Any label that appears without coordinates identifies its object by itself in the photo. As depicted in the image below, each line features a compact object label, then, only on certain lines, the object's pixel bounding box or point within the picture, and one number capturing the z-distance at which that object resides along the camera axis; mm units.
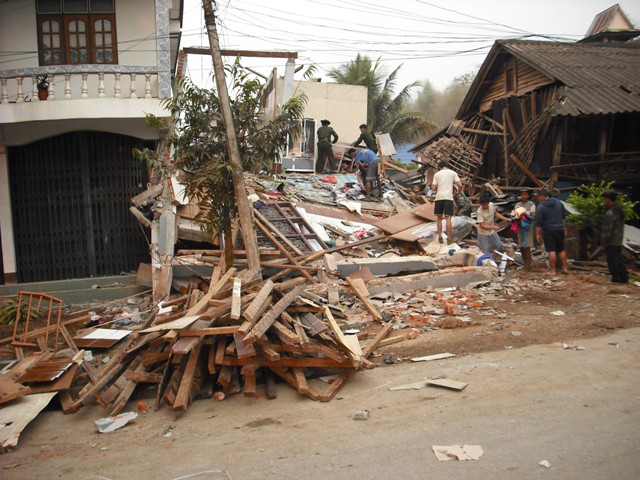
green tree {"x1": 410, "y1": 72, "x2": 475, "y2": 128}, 47125
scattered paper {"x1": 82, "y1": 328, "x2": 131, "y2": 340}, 7805
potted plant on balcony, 10695
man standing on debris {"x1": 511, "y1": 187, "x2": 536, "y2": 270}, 10562
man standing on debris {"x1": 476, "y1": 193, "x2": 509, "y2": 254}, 10814
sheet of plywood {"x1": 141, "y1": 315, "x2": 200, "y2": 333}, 5472
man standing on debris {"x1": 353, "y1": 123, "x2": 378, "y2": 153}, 17266
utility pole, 7871
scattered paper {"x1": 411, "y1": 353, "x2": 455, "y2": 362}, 6430
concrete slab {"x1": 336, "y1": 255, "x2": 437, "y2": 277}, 9969
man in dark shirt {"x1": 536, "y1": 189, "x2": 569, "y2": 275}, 9672
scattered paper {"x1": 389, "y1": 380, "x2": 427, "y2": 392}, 5592
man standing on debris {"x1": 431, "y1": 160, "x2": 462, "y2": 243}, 11195
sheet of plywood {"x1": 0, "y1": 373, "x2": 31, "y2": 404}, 5387
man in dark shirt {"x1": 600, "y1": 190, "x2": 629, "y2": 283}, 9070
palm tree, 30344
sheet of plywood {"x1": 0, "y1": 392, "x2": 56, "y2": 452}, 4947
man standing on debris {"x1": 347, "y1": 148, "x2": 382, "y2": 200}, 15180
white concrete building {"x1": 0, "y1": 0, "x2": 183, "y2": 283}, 10875
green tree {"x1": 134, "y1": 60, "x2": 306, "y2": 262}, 7895
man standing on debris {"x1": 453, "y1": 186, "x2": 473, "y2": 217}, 13562
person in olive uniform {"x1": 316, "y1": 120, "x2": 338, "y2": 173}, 18016
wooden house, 13984
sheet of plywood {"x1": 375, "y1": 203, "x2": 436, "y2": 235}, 12023
